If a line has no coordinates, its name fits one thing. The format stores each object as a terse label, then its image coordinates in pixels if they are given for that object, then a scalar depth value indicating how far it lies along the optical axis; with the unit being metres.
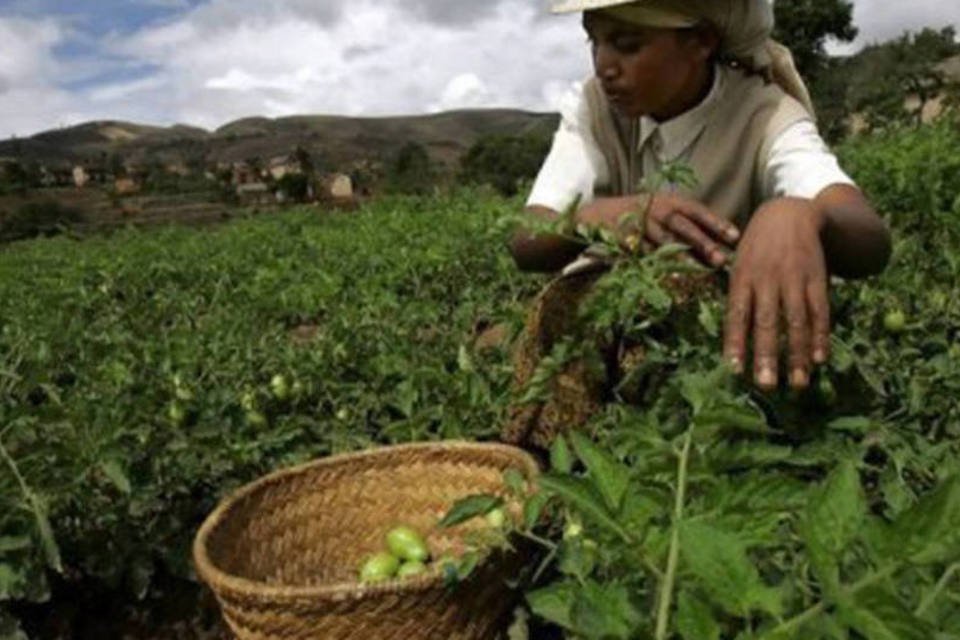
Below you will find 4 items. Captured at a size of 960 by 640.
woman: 1.38
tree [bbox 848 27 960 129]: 28.06
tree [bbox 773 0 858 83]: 35.03
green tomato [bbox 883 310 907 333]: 1.85
